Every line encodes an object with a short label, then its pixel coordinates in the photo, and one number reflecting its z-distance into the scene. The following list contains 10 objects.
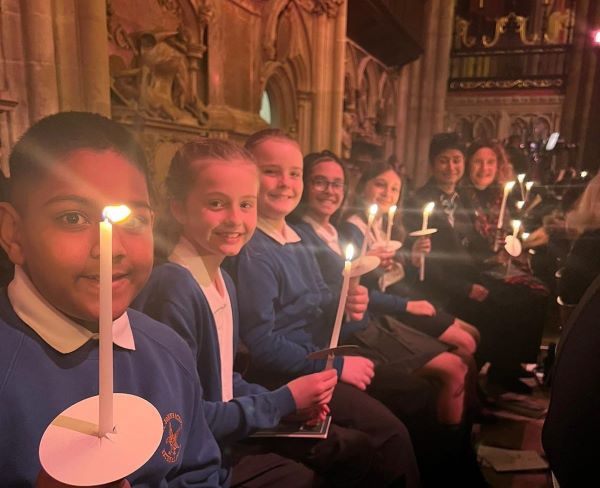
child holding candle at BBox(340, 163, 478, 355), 2.26
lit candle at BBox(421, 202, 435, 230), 2.27
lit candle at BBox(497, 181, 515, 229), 2.99
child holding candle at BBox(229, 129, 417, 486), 1.44
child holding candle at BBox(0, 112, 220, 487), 0.76
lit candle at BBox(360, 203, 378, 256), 1.74
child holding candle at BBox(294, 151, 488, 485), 1.85
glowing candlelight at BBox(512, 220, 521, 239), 2.77
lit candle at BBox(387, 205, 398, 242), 2.06
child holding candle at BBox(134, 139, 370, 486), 1.13
